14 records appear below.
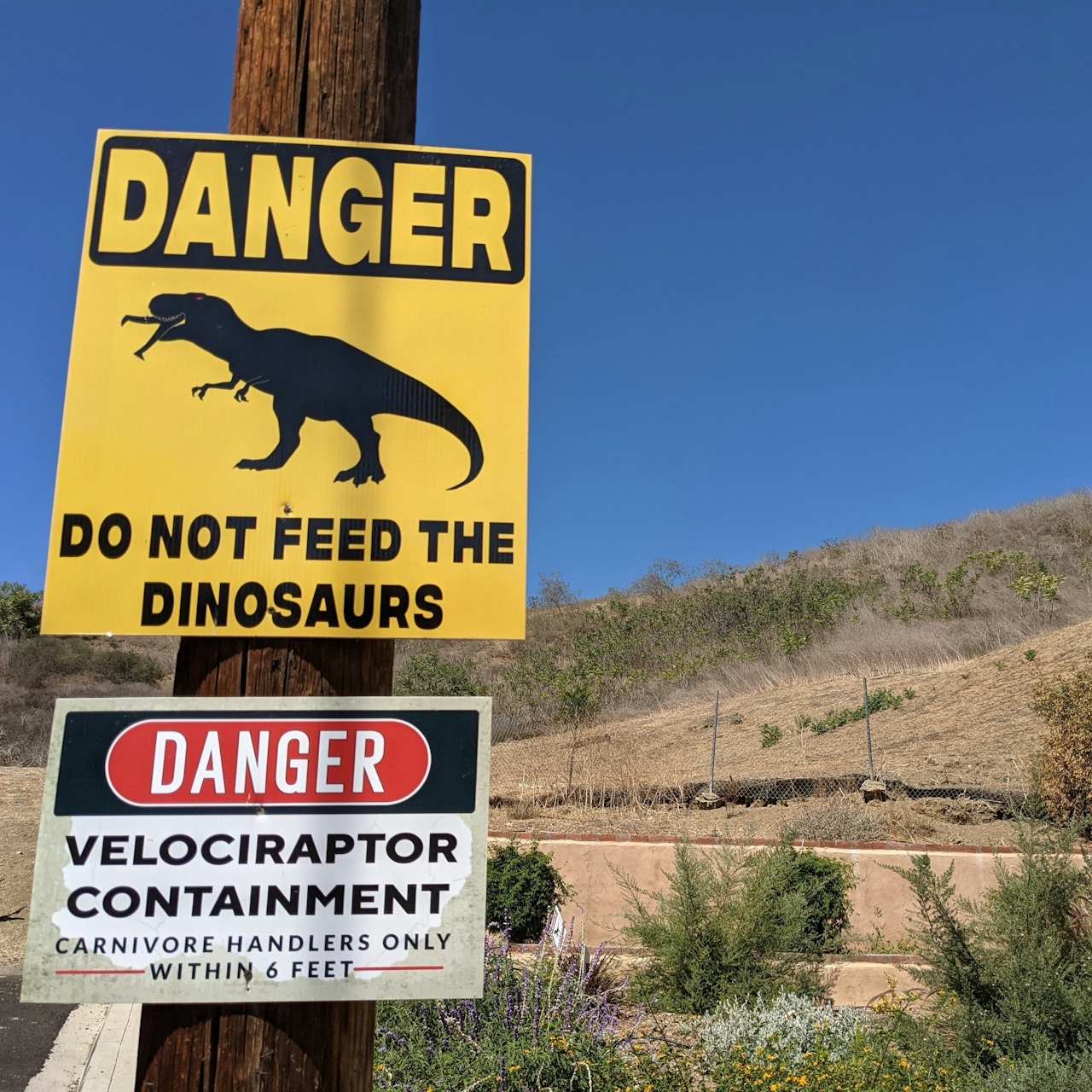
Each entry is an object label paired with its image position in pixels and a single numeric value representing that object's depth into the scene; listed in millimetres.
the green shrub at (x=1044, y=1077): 4812
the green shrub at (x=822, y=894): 9352
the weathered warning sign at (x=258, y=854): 1720
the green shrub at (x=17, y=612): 34969
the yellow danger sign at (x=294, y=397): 1858
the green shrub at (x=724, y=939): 7434
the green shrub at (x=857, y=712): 18469
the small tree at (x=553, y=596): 51719
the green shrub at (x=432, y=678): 19125
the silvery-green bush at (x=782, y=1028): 5578
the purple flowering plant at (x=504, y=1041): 4824
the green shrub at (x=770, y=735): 18328
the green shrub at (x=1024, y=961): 5652
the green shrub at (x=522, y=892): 9305
